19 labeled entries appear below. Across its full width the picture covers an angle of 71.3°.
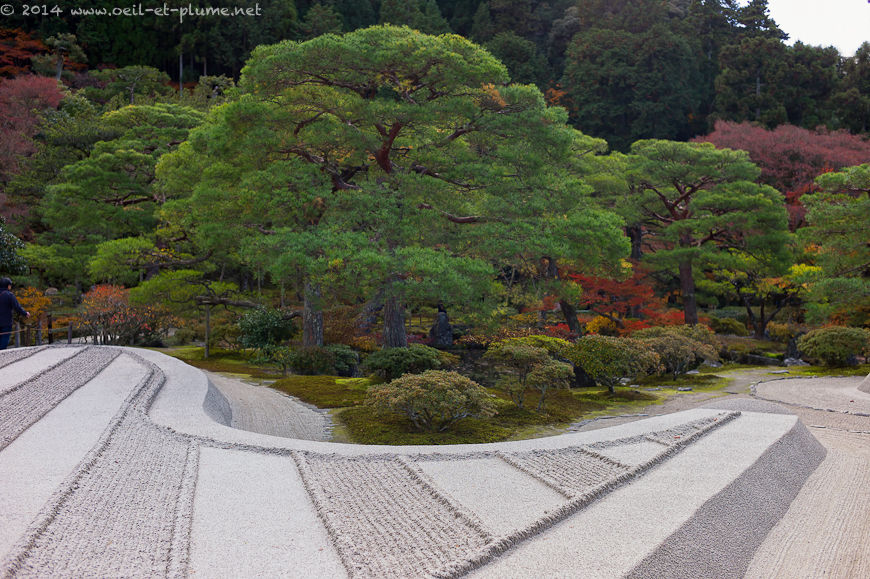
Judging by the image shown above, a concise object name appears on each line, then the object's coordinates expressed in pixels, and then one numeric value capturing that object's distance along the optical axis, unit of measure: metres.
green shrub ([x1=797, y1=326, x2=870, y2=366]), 11.66
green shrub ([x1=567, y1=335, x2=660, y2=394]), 9.04
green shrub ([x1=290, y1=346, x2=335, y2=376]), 11.11
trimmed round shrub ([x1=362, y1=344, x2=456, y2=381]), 9.01
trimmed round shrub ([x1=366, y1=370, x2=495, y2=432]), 6.04
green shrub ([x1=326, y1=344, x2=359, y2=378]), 11.42
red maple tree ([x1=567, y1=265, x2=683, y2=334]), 15.12
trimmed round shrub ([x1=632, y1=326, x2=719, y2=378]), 10.93
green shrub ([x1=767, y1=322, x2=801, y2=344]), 16.59
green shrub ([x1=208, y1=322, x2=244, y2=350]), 14.43
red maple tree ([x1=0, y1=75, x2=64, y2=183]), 20.19
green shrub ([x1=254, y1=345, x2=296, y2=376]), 11.14
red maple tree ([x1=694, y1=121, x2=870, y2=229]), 20.95
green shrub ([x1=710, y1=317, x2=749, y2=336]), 18.61
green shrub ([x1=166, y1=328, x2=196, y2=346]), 15.99
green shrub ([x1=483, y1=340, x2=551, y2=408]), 7.68
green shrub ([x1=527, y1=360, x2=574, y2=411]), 7.39
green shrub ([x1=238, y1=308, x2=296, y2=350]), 12.62
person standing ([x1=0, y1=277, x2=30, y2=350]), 8.31
